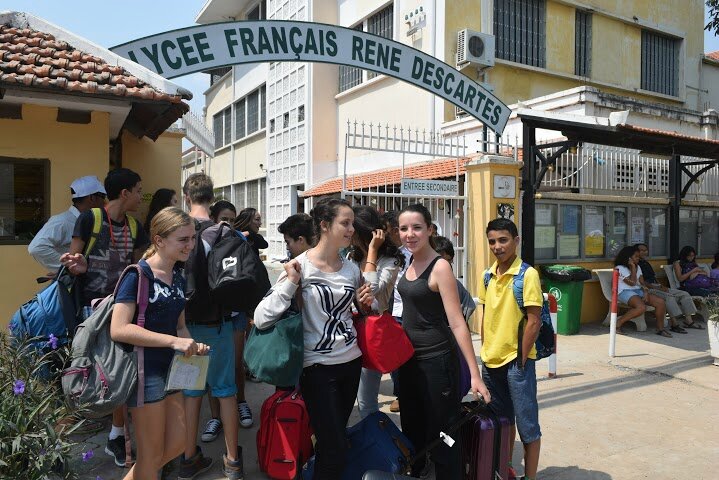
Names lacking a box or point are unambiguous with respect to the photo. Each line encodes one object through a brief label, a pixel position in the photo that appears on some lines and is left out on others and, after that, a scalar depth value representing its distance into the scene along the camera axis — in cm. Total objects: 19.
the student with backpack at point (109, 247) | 356
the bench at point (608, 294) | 862
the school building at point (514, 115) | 893
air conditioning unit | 1284
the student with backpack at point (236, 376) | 424
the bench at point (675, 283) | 944
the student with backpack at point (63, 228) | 393
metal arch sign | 527
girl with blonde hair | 264
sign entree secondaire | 737
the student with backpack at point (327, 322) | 285
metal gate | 798
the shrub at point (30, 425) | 223
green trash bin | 830
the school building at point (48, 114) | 495
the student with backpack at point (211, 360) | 348
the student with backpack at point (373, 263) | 346
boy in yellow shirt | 325
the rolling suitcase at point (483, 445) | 307
